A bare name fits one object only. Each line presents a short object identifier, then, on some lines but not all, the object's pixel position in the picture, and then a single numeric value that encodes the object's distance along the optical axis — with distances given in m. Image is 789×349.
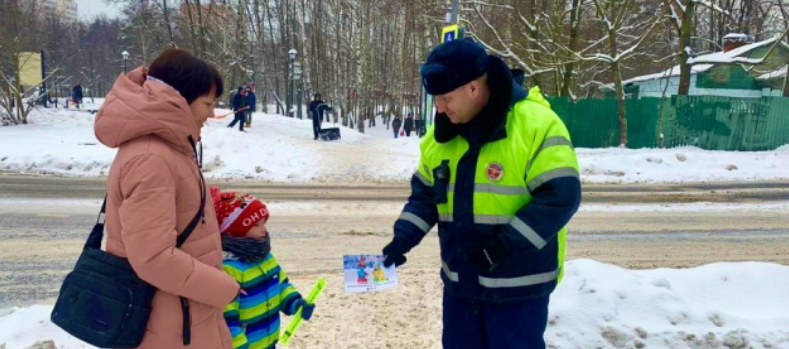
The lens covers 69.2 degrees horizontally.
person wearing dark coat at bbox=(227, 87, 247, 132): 21.31
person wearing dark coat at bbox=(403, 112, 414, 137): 33.52
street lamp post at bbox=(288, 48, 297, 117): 27.95
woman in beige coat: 1.86
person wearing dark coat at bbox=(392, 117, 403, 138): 34.31
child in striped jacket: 2.54
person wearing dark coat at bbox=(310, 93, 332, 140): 21.26
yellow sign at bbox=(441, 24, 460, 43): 11.10
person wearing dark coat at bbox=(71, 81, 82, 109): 33.25
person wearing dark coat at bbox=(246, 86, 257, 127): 22.64
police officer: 2.15
